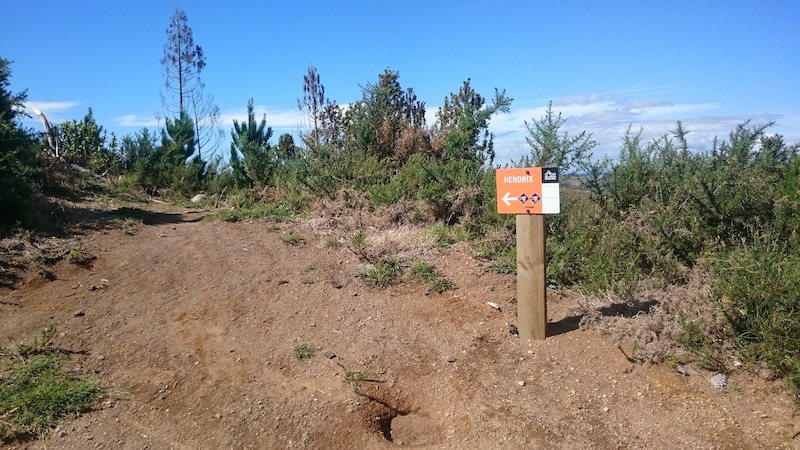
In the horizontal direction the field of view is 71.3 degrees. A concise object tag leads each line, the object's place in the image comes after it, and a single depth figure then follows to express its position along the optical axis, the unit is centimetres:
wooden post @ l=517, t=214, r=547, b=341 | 445
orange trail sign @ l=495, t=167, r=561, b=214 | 432
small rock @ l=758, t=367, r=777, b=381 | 371
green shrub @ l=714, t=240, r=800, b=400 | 363
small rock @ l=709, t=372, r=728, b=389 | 379
